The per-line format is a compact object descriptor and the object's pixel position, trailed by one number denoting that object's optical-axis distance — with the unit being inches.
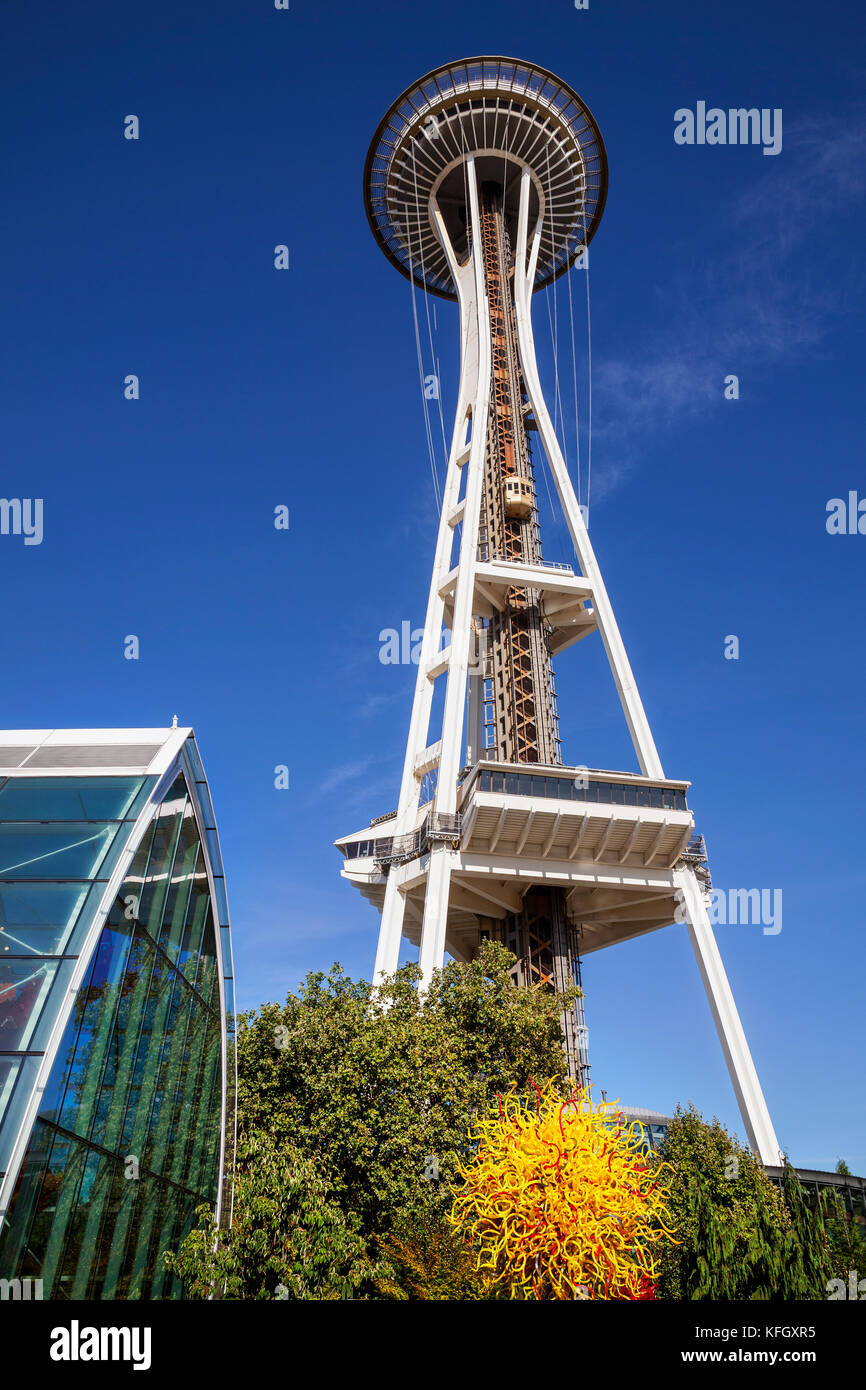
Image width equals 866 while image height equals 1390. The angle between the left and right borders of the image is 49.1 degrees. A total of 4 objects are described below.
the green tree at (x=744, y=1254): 610.9
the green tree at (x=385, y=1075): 855.1
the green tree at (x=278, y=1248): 568.1
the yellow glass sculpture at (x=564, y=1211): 574.2
